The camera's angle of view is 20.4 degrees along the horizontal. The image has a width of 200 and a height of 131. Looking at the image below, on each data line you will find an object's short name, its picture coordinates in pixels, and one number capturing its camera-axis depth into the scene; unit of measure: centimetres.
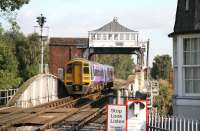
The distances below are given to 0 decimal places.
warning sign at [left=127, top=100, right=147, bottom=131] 1321
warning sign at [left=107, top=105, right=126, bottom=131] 1327
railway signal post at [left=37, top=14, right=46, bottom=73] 3965
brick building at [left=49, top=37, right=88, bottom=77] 8562
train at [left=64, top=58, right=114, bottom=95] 4269
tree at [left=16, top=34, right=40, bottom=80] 7494
